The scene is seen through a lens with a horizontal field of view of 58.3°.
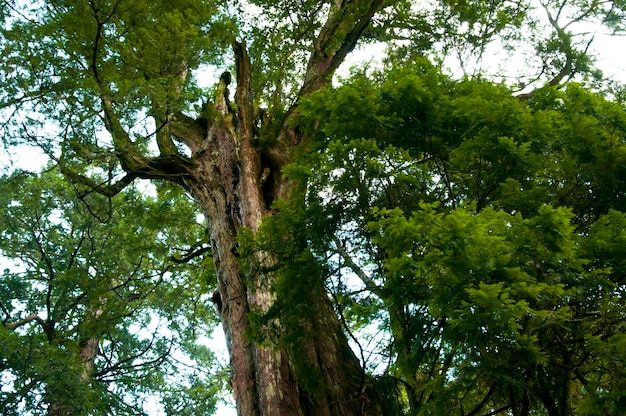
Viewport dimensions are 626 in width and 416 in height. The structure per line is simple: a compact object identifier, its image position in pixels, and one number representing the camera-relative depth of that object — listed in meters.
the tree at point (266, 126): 4.15
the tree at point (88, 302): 7.14
